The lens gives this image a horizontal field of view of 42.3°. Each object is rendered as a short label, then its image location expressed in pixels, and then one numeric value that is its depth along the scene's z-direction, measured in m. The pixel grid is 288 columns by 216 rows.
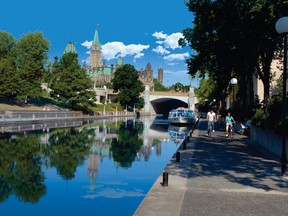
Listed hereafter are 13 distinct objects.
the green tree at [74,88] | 75.06
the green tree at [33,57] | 74.74
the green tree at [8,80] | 66.62
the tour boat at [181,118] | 53.91
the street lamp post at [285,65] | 11.95
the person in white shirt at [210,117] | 28.25
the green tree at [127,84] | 100.50
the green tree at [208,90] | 66.99
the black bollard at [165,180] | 10.07
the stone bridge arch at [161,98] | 120.56
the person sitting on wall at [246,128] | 29.49
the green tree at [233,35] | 22.11
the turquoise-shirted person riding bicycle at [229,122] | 27.12
